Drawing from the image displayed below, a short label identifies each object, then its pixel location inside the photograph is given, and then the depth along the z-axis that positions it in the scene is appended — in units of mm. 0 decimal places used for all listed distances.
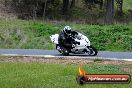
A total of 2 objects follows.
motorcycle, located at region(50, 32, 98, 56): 21609
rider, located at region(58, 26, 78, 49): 21328
